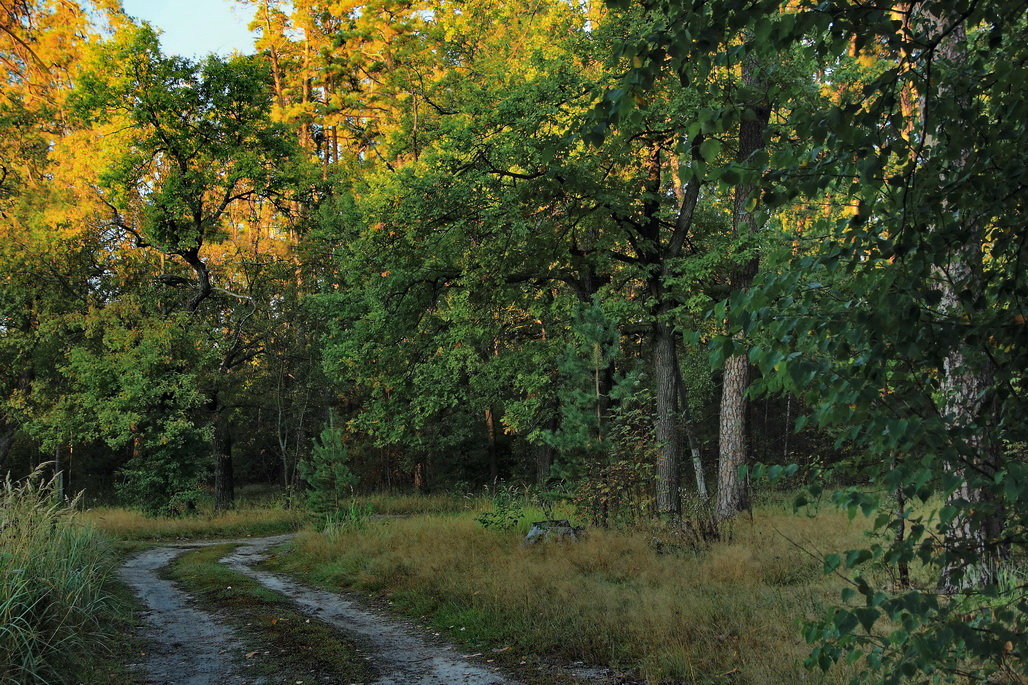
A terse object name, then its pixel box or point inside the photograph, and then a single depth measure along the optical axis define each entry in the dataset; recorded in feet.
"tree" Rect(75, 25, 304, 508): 65.05
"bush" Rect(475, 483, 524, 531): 42.19
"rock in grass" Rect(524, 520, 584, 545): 37.01
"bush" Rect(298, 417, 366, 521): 50.88
